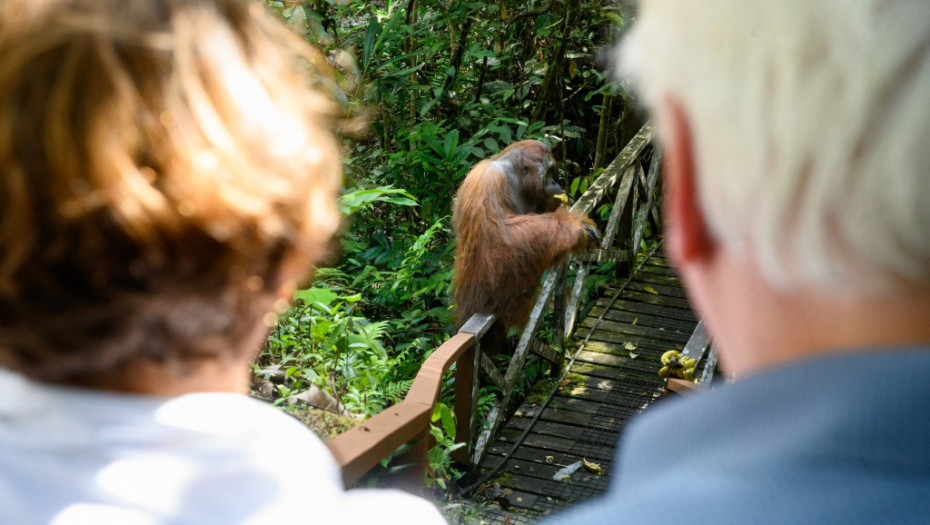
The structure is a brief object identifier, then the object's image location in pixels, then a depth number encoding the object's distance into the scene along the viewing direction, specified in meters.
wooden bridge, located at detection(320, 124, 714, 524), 3.89
